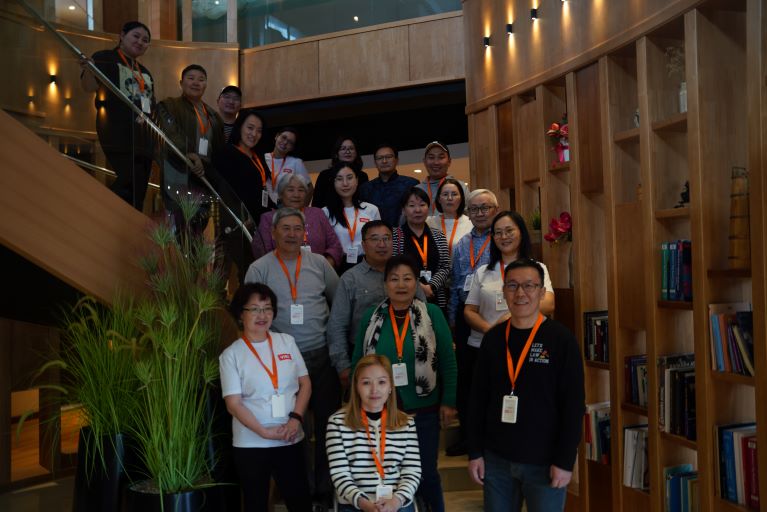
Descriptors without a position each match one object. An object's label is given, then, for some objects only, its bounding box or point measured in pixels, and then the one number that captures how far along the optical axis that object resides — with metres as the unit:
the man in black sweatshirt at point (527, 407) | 3.02
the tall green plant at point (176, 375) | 3.65
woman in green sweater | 3.80
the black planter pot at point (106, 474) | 3.74
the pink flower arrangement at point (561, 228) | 5.12
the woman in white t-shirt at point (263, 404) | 3.73
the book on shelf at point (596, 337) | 4.62
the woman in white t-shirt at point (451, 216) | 5.29
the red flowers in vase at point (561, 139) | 5.31
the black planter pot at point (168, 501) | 3.57
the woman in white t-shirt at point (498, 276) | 4.23
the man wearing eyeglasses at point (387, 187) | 5.84
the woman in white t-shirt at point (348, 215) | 5.38
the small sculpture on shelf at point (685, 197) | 4.03
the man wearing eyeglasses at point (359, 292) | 4.09
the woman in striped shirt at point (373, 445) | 3.32
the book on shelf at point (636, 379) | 4.28
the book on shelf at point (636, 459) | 4.29
